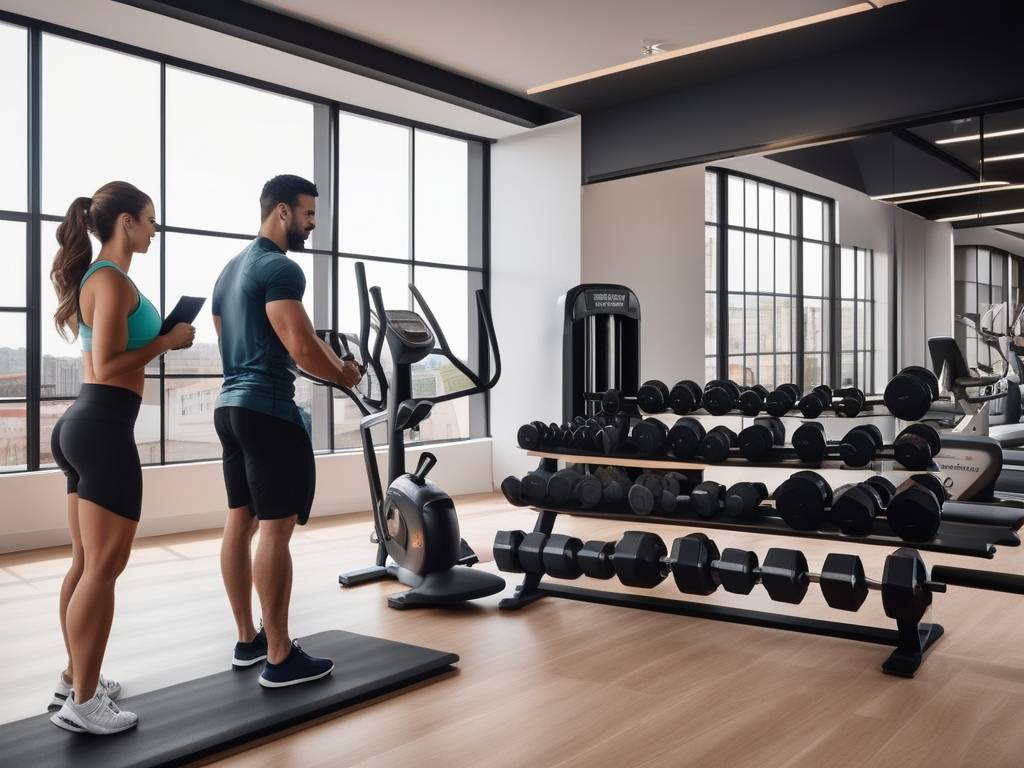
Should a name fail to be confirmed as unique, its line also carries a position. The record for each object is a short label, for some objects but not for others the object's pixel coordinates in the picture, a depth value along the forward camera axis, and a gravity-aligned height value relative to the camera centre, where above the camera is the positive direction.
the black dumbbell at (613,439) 3.32 -0.21
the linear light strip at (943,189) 4.79 +1.09
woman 2.08 -0.08
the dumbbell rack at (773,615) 2.60 -0.81
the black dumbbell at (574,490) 3.23 -0.40
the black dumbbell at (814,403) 2.97 -0.07
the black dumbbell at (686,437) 3.09 -0.19
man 2.34 -0.02
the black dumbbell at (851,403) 2.93 -0.07
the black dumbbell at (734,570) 2.68 -0.59
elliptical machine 3.36 -0.45
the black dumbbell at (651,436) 3.15 -0.19
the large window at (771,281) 5.42 +0.74
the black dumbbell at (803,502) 2.72 -0.38
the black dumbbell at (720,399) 3.16 -0.06
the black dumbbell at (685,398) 3.23 -0.05
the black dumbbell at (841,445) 2.70 -0.20
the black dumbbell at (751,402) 3.10 -0.07
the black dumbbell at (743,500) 2.89 -0.39
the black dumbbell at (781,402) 3.06 -0.07
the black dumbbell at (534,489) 3.36 -0.41
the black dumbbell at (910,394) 2.70 -0.04
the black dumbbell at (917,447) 2.65 -0.20
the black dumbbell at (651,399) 3.37 -0.06
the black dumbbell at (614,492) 3.19 -0.40
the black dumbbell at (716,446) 3.00 -0.22
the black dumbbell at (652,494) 3.02 -0.39
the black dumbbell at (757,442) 2.92 -0.20
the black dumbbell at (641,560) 2.93 -0.60
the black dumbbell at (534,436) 3.51 -0.21
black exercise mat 1.98 -0.84
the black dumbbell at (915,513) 2.52 -0.38
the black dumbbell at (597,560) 3.04 -0.62
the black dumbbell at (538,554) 3.15 -0.63
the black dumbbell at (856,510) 2.62 -0.39
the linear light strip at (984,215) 4.84 +0.95
